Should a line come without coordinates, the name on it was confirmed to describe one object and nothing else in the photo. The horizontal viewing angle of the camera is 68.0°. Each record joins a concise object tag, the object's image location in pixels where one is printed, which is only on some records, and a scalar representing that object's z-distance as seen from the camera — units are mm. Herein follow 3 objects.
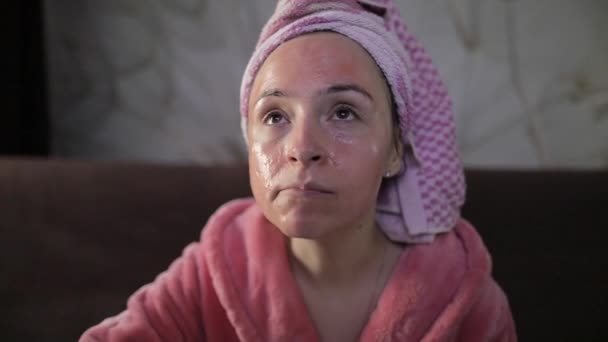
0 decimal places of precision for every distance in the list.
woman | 571
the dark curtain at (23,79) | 1139
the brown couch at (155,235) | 912
